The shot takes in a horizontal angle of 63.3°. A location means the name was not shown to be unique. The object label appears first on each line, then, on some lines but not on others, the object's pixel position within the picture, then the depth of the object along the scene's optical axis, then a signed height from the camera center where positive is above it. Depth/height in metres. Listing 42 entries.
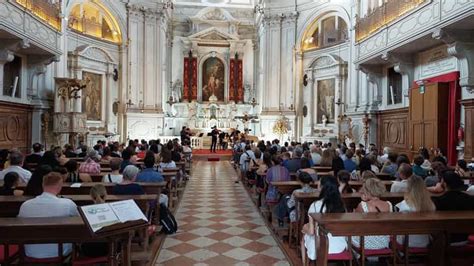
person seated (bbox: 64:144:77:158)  9.89 -0.59
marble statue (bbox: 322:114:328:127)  21.28 +0.68
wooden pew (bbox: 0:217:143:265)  3.04 -0.82
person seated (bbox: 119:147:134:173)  7.39 -0.52
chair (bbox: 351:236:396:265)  3.85 -1.20
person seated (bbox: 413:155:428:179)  6.89 -0.63
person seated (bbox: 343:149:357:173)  8.11 -0.65
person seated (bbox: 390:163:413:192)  5.47 -0.67
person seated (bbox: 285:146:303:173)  8.16 -0.70
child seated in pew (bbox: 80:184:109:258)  3.75 -1.17
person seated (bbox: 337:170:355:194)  4.96 -0.63
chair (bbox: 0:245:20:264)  3.43 -1.22
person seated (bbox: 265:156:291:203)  7.00 -0.83
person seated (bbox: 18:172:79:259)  3.57 -0.73
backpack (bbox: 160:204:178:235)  6.17 -1.46
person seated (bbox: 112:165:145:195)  5.08 -0.77
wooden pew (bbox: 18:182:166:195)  5.50 -0.84
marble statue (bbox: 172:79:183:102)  26.03 +2.76
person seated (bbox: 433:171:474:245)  4.02 -0.73
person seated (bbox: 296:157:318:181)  7.25 -0.61
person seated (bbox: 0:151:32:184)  6.07 -0.59
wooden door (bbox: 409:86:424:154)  11.30 +0.36
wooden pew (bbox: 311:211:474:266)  3.26 -0.79
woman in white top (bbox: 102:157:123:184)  6.13 -0.72
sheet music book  2.82 -0.65
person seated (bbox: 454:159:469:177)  7.06 -0.63
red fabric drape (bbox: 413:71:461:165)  10.12 +0.51
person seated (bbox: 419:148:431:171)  7.57 -0.60
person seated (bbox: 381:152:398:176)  7.55 -0.65
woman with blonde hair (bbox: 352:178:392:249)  3.89 -0.74
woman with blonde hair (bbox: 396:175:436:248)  3.80 -0.70
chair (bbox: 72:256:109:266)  3.59 -1.23
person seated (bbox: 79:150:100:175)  7.23 -0.70
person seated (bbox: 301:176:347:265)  3.78 -0.77
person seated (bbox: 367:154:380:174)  8.27 -0.70
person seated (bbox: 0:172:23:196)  5.03 -0.74
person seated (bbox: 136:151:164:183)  6.17 -0.73
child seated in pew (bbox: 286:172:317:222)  5.19 -0.69
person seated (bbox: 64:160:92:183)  6.32 -0.76
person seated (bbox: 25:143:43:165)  8.27 -0.61
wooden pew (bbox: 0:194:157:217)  4.41 -0.82
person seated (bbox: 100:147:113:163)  9.41 -0.63
